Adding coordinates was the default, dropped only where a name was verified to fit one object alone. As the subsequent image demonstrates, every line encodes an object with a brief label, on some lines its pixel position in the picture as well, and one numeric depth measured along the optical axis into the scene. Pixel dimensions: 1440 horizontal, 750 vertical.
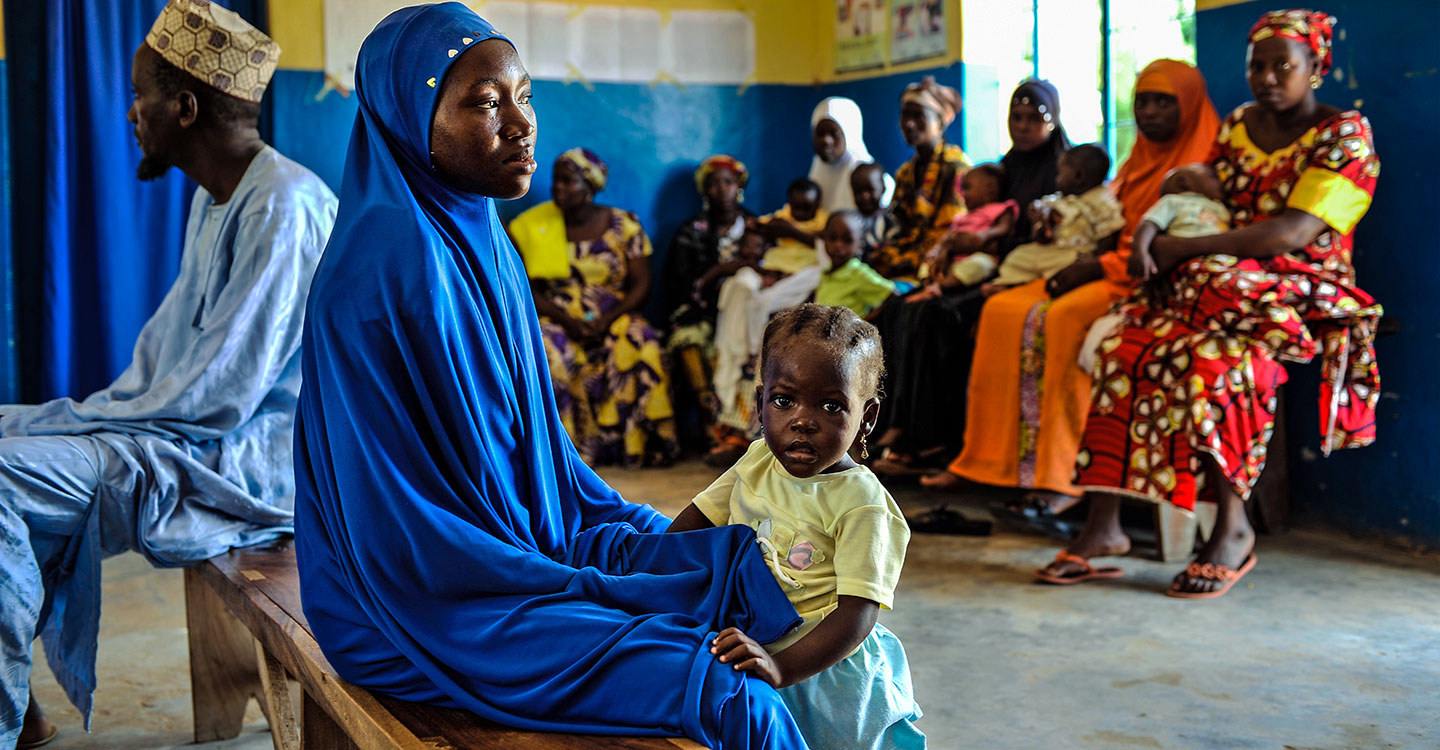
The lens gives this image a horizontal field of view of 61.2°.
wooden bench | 1.66
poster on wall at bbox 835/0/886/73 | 7.63
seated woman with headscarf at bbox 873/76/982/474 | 5.40
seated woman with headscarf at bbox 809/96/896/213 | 7.03
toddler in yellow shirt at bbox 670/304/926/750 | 1.65
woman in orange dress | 4.70
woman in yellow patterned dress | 7.11
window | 6.24
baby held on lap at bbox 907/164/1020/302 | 5.53
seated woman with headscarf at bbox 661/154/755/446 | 7.36
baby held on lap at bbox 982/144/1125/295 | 5.02
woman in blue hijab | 1.64
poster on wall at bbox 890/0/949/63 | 7.06
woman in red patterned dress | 4.07
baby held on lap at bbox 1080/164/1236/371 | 4.37
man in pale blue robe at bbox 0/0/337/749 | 2.67
